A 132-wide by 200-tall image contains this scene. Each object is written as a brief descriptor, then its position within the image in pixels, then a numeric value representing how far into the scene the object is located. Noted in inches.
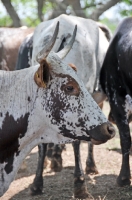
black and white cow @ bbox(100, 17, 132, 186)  218.8
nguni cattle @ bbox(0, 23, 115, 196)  150.4
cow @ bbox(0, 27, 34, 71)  324.8
